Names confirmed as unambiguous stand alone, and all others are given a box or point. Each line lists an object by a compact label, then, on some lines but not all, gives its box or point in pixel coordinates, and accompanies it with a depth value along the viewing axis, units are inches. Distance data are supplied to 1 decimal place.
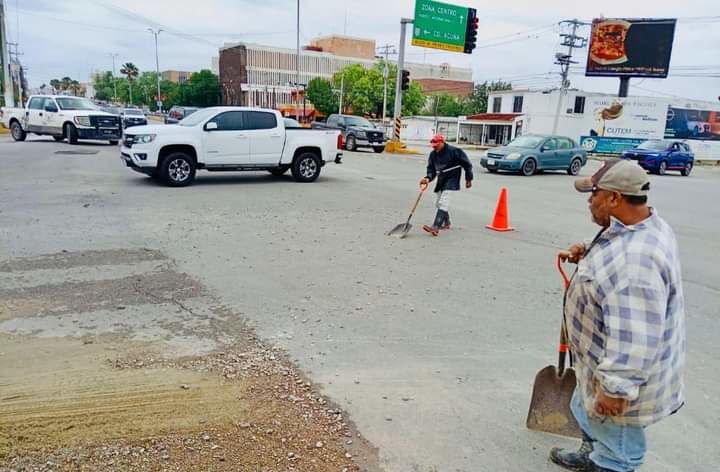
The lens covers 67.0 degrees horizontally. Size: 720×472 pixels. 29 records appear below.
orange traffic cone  386.0
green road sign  1097.4
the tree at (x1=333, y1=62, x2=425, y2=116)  2977.4
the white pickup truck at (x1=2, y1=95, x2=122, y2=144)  890.7
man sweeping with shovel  362.0
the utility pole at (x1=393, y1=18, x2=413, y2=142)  1122.0
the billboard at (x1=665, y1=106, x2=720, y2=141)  1975.9
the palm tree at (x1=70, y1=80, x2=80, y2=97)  5628.4
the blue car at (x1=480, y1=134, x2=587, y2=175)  817.1
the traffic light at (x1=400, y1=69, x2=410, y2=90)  1128.4
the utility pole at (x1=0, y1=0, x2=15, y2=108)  1259.2
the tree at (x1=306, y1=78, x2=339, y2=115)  3297.2
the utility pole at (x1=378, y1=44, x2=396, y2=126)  2815.0
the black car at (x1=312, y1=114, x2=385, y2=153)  1127.6
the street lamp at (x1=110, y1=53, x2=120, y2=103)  5354.3
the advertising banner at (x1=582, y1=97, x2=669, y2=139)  1926.7
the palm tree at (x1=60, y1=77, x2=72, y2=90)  5659.5
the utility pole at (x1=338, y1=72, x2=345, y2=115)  2997.0
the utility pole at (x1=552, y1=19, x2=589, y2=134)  1845.0
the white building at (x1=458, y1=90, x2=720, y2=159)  1859.0
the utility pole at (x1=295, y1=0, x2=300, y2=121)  1966.5
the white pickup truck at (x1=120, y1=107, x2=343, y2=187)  493.0
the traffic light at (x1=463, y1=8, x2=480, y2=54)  1073.5
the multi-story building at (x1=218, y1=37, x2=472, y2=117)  4542.3
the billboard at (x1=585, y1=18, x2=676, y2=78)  1745.8
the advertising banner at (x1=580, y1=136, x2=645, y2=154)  1822.1
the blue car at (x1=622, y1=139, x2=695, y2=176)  1075.3
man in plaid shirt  84.9
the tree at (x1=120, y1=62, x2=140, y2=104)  4471.0
